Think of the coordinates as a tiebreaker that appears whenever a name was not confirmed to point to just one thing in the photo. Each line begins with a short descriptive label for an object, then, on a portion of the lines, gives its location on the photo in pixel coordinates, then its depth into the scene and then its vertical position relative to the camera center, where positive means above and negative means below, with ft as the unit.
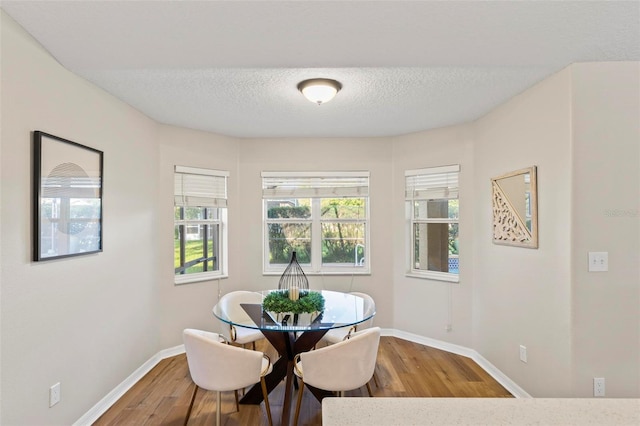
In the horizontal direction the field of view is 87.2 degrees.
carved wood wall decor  8.53 +0.17
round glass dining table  7.68 -2.60
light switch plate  7.32 -1.01
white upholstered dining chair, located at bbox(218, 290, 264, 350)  9.26 -2.88
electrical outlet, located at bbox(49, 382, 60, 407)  6.81 -3.69
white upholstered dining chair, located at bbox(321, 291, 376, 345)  9.11 -3.43
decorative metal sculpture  12.56 -2.46
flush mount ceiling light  8.15 +3.07
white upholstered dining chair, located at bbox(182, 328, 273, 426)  6.87 -3.11
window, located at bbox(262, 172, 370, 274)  13.91 -0.57
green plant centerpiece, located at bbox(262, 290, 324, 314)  8.22 -2.24
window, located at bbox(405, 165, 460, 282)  12.34 -0.27
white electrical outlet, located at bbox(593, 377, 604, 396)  7.39 -3.77
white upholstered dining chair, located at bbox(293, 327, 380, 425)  6.90 -3.11
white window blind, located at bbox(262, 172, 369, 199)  13.76 +1.21
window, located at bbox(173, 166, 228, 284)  12.13 -0.35
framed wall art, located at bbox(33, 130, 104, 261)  6.44 +0.36
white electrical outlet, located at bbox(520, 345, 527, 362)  8.84 -3.69
